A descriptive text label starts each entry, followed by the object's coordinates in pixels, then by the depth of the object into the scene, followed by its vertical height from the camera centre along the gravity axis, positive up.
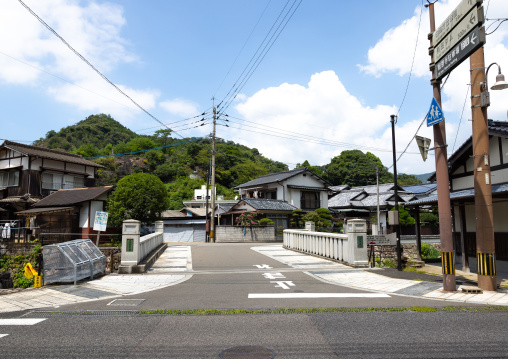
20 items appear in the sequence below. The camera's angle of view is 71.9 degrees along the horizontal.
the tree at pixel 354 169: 66.38 +9.68
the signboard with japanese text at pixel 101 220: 14.70 +0.00
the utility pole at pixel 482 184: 9.12 +0.94
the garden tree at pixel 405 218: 31.58 +0.13
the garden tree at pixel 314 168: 69.69 +10.89
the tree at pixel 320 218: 34.56 +0.16
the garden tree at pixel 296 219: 37.12 +0.07
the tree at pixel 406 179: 76.13 +9.14
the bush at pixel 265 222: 34.50 -0.23
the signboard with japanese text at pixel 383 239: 22.67 -1.28
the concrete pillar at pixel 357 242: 13.05 -0.85
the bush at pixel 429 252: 20.88 -1.99
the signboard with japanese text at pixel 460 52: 8.24 +4.18
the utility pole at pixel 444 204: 8.95 +0.41
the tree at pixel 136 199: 24.50 +1.46
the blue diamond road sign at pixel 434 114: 9.31 +2.82
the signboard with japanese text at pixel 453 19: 8.62 +5.24
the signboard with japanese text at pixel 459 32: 8.31 +4.74
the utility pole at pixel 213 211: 30.97 +0.73
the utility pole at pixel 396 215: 13.27 +0.15
